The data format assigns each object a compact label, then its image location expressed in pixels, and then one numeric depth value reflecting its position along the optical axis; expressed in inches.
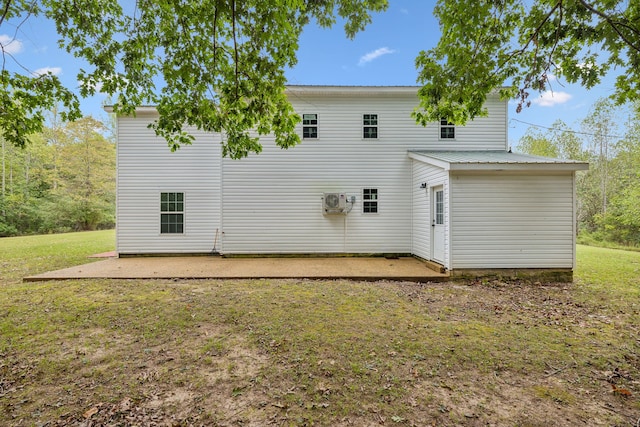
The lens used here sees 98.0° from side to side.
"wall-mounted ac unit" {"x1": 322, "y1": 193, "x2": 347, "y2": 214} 338.0
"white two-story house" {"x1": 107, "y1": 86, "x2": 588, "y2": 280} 346.3
